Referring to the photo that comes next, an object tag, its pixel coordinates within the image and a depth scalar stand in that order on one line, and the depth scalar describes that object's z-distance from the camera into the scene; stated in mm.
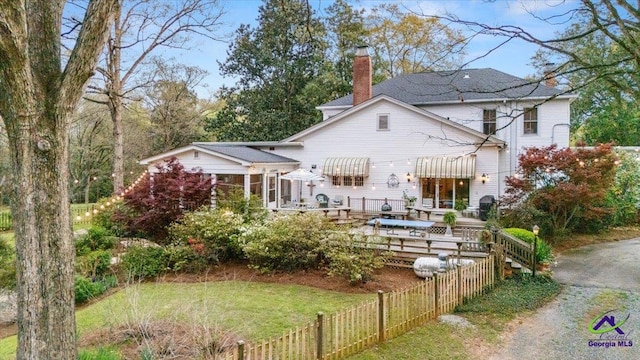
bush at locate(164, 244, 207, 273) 13156
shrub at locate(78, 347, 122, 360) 5848
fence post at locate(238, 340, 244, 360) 5173
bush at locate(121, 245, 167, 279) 12570
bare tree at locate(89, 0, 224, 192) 21609
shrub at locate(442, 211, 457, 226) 17164
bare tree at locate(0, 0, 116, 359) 4406
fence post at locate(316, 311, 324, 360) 6317
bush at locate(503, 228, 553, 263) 12445
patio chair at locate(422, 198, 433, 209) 20692
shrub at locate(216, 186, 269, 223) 15828
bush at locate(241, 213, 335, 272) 12695
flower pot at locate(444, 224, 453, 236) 16228
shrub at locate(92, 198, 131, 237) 16594
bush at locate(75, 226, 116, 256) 13961
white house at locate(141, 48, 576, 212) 19734
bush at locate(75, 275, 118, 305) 10703
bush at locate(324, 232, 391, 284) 11281
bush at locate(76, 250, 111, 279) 12148
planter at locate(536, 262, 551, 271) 12273
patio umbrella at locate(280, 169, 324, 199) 20177
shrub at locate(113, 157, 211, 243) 15797
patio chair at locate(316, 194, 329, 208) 21203
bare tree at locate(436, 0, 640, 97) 4535
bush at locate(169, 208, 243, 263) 13562
